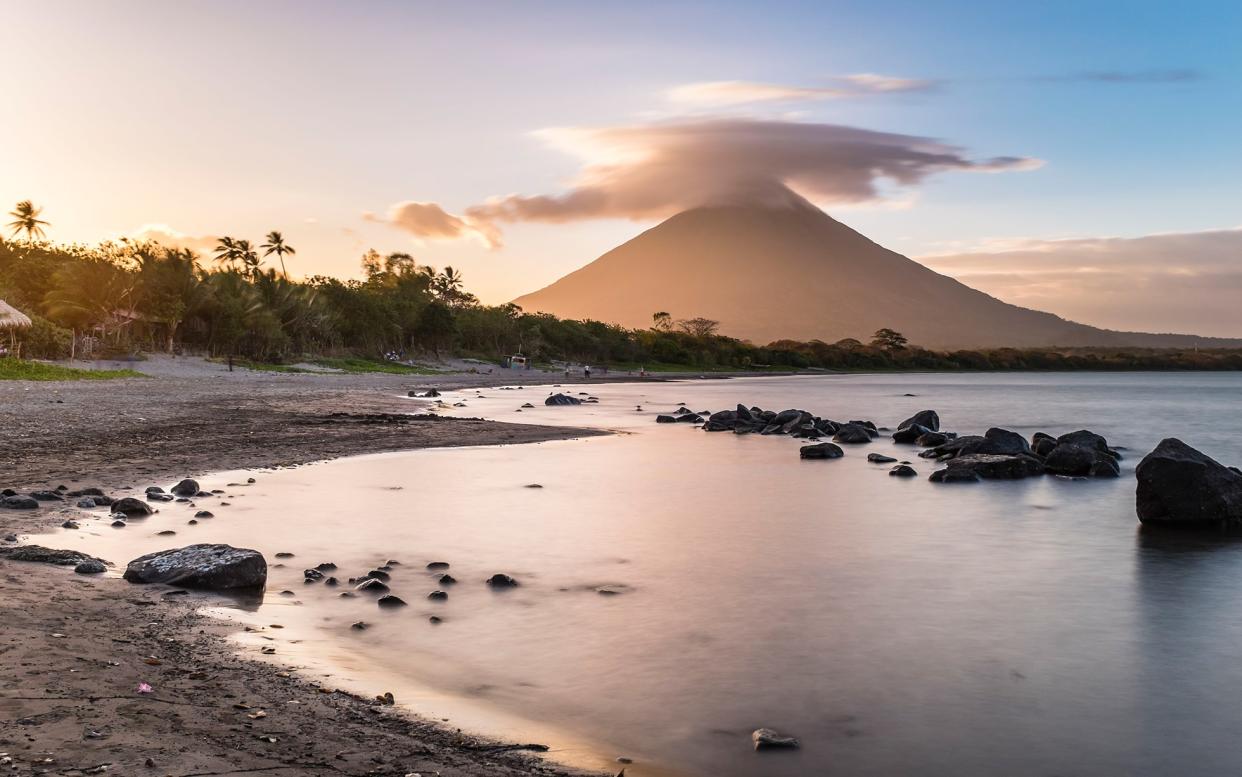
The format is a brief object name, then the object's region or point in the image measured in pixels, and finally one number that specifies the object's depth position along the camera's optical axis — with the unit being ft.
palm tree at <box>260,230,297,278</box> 466.70
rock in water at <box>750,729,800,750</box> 24.23
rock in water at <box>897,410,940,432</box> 136.04
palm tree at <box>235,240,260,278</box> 423.23
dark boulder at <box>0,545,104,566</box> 35.50
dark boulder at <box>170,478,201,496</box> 56.44
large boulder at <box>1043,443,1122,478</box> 94.79
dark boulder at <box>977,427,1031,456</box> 99.45
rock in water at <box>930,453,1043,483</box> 90.53
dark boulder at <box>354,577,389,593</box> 37.76
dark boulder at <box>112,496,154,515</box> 48.47
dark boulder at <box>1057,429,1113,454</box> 100.17
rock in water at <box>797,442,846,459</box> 109.19
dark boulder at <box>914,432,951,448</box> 121.19
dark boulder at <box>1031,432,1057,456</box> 106.68
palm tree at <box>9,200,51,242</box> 394.11
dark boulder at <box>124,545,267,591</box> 34.63
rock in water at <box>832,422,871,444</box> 130.21
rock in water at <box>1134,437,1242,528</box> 62.03
